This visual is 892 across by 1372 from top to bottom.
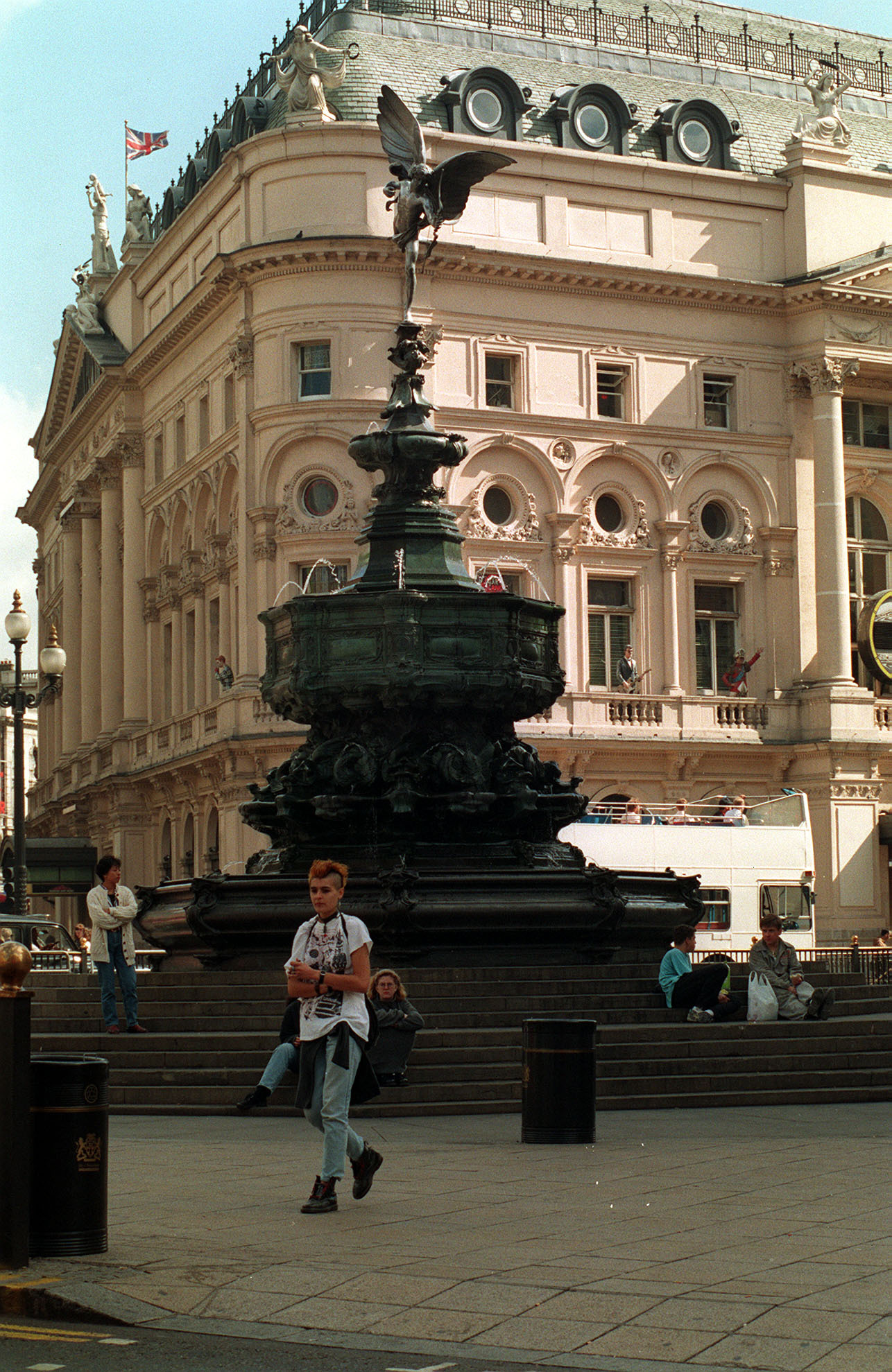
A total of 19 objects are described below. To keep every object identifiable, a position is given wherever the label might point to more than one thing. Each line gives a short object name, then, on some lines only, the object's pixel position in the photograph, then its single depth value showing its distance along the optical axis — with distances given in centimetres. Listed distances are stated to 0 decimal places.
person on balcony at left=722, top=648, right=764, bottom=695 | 5434
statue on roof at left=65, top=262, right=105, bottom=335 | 6912
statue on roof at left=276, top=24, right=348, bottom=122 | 5231
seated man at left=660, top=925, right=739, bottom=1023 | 1888
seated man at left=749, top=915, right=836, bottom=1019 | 1911
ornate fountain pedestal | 1956
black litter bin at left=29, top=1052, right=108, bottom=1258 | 979
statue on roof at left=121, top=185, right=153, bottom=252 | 6844
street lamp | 3083
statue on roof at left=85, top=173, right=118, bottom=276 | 7288
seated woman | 1667
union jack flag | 6831
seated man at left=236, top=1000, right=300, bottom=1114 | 1319
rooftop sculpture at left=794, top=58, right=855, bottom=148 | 5747
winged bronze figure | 2270
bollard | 952
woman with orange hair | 1105
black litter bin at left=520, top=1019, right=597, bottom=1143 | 1430
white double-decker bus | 3888
